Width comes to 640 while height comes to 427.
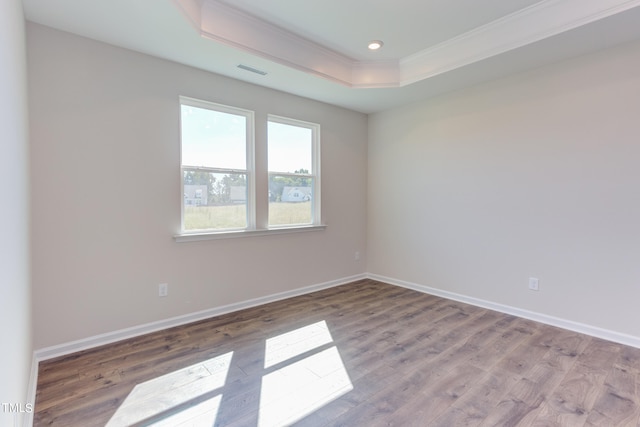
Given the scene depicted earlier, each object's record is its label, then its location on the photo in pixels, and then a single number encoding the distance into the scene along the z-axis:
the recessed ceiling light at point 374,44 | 3.10
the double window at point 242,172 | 3.18
